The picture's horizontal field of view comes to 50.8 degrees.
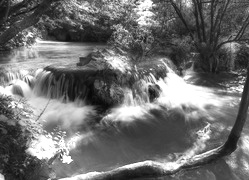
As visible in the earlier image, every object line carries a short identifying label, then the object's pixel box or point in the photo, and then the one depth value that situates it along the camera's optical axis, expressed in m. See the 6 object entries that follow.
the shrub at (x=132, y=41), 13.07
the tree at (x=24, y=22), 4.55
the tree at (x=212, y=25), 15.05
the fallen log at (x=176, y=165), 4.81
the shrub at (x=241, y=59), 17.36
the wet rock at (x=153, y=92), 10.78
